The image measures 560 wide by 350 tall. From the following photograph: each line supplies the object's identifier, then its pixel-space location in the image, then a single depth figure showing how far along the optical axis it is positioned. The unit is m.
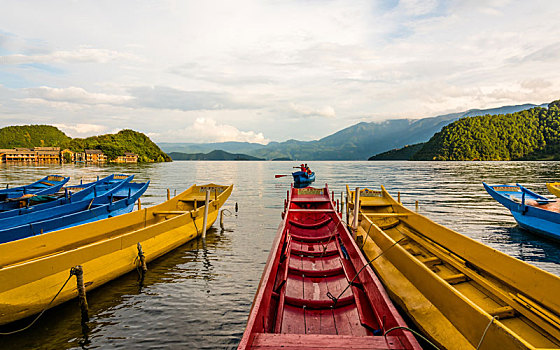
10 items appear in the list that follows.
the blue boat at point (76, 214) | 11.25
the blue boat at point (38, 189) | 21.14
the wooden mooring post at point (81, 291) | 8.05
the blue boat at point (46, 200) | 14.84
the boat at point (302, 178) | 45.22
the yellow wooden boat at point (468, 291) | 4.93
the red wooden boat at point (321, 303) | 4.81
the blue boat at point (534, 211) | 15.35
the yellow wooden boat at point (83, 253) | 7.21
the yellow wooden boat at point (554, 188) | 19.56
